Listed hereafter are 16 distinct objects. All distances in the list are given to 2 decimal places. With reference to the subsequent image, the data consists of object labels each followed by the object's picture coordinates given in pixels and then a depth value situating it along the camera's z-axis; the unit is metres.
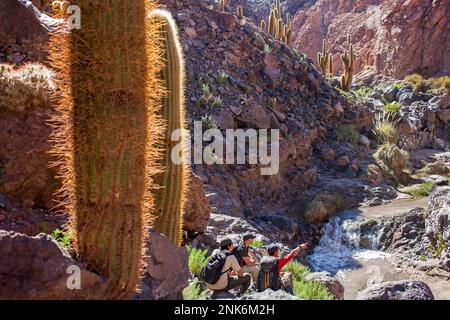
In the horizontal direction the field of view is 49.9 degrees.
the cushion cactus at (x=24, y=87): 4.54
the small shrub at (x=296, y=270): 6.60
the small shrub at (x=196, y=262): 5.26
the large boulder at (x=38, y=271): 2.25
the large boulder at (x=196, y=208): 6.08
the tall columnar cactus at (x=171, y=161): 4.56
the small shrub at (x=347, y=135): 16.31
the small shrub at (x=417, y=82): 23.38
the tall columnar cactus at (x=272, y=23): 20.80
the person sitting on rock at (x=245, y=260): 5.29
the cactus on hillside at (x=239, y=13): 17.61
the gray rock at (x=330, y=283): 6.11
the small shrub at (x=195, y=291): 3.79
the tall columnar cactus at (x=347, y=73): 20.61
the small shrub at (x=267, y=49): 16.00
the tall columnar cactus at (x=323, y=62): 22.34
